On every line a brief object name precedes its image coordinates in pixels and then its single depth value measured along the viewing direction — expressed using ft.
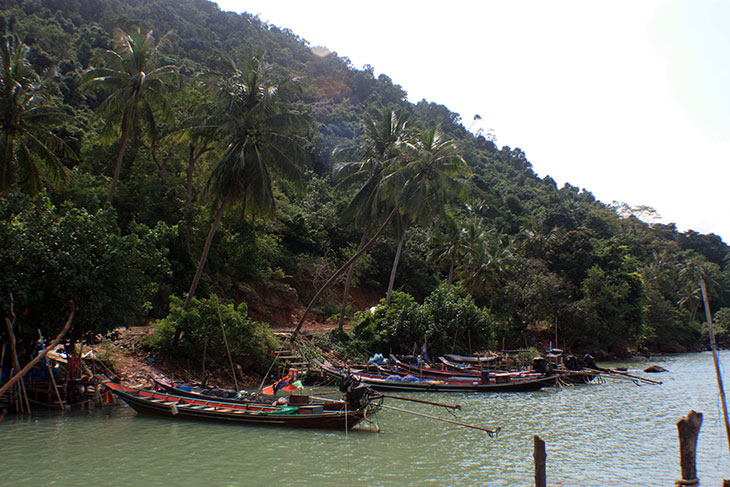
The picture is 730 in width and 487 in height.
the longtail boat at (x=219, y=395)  46.03
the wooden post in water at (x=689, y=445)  26.91
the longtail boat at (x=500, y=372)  76.16
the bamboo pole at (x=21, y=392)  41.27
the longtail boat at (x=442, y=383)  69.41
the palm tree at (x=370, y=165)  90.84
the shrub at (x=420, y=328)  89.81
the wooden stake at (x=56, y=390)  48.42
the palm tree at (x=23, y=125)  58.13
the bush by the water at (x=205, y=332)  62.59
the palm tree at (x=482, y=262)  128.57
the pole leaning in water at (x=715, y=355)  26.78
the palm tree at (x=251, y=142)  71.56
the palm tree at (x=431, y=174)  79.15
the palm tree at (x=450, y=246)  127.13
